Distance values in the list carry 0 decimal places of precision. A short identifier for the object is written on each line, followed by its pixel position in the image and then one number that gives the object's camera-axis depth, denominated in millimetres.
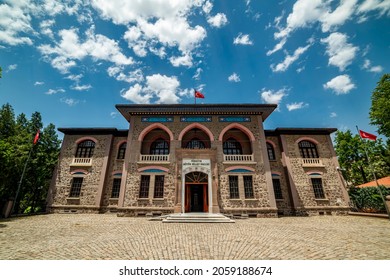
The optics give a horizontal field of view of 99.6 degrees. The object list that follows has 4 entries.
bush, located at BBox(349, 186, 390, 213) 13872
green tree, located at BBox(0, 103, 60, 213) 12736
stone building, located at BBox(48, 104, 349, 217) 14336
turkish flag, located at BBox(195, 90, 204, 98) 16234
